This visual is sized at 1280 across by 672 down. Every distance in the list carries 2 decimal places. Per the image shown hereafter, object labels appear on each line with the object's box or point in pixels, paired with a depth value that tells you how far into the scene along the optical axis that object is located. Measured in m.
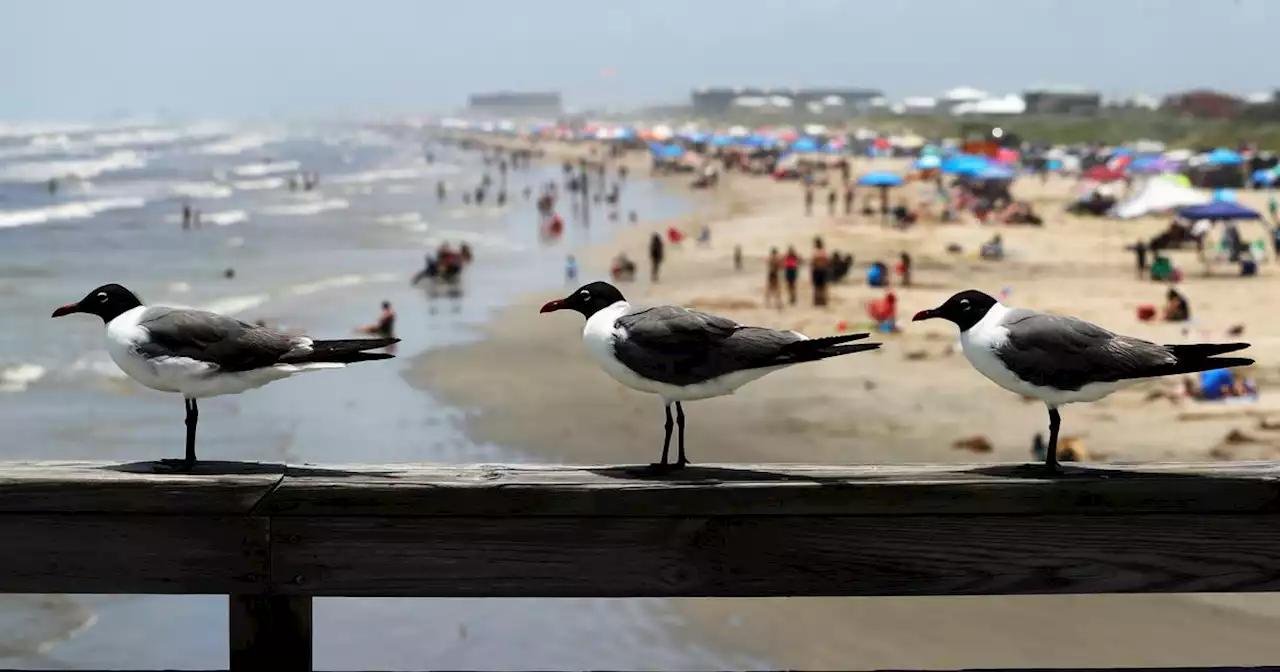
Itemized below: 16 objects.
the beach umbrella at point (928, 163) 63.20
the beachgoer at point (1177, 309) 23.83
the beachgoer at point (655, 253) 34.00
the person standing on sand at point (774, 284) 28.00
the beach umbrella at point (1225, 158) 57.44
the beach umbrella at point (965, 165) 50.50
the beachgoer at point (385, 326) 24.89
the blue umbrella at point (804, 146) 88.31
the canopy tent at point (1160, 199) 39.31
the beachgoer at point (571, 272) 33.72
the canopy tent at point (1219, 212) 31.67
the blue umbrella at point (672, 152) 91.84
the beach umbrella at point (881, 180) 46.19
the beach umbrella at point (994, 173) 50.56
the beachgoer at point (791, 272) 27.94
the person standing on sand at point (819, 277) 27.58
